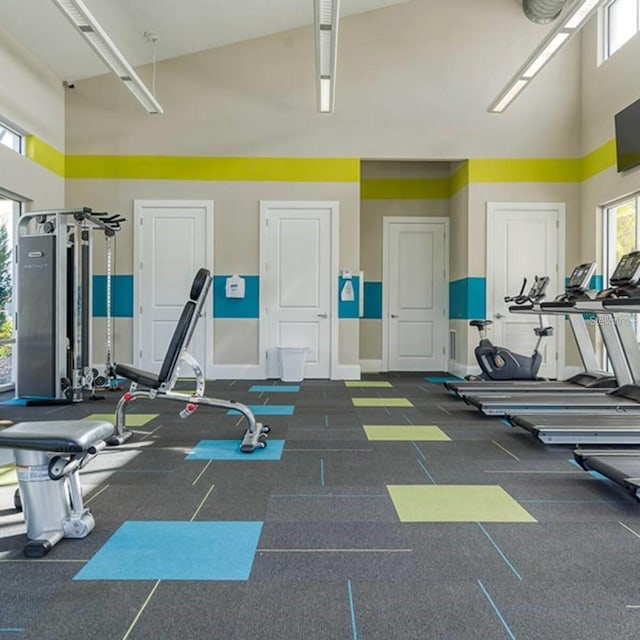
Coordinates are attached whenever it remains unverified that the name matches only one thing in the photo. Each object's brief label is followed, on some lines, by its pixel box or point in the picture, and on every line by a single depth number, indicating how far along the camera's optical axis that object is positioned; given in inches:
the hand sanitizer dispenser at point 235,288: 286.5
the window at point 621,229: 250.4
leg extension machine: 78.4
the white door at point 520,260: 290.4
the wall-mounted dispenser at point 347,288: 288.7
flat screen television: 232.7
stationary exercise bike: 245.8
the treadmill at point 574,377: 199.6
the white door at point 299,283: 287.9
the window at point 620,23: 246.8
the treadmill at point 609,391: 159.6
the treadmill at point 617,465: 96.5
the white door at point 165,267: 286.8
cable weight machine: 208.7
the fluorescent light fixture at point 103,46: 169.2
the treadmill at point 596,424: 134.2
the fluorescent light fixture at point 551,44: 176.8
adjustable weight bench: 135.6
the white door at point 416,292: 333.1
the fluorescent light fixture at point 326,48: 169.8
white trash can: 280.1
